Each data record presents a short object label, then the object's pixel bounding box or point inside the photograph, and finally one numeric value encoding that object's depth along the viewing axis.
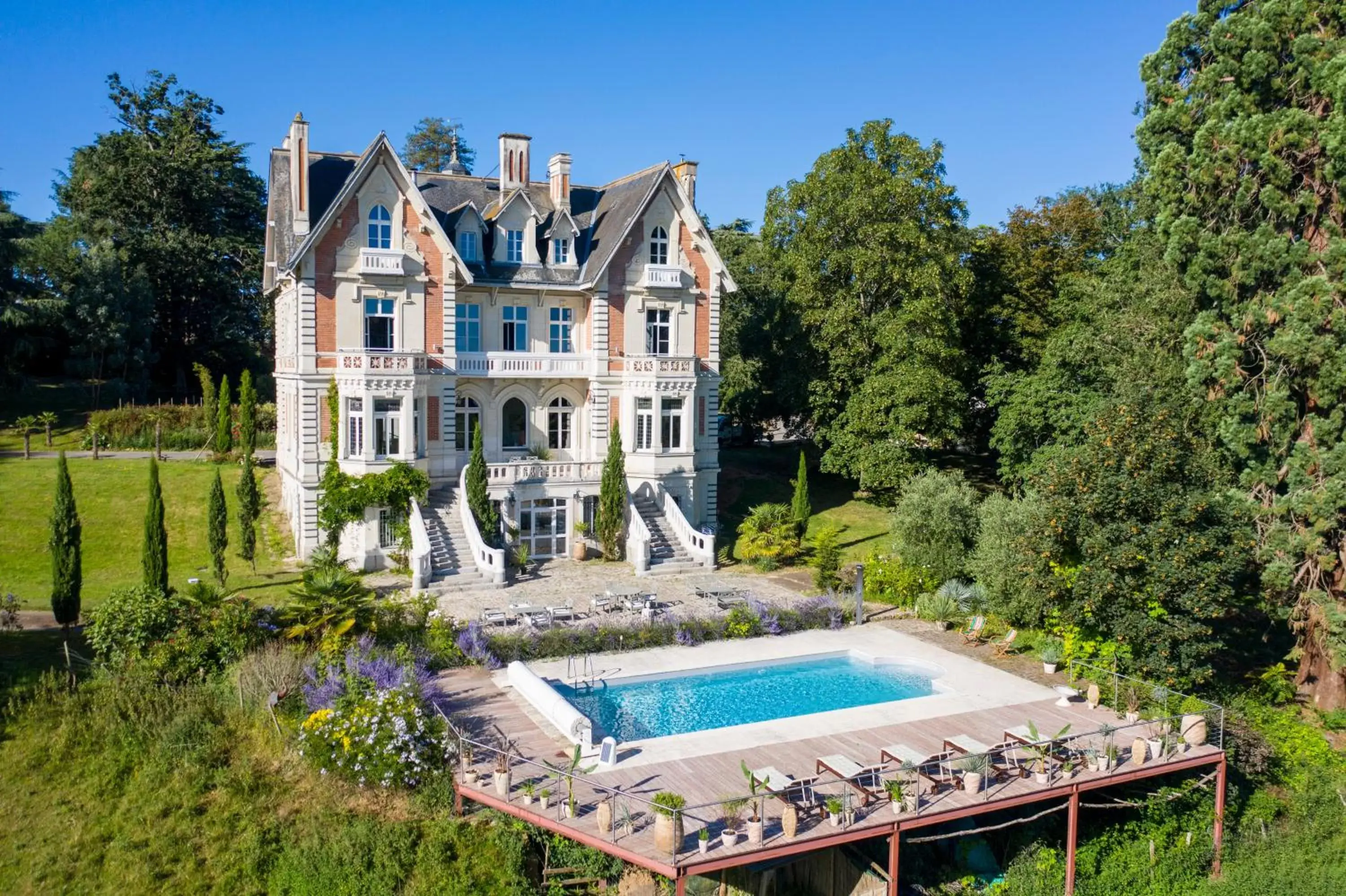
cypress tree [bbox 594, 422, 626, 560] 32.31
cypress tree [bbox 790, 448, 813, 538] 34.75
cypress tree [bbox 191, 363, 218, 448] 41.28
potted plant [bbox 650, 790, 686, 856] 13.88
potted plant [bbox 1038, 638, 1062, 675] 22.86
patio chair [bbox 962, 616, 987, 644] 25.41
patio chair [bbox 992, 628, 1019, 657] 24.22
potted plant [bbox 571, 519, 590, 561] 32.62
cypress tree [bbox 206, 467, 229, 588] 26.89
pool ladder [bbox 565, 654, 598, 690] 21.73
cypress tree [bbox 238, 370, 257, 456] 36.78
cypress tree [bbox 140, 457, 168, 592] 22.89
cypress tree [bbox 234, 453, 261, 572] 28.69
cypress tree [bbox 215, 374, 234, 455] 39.50
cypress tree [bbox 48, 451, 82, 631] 21.88
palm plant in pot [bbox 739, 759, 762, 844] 14.23
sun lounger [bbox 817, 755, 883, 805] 15.64
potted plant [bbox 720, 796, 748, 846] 14.25
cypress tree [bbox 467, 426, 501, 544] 30.86
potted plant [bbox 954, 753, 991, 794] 16.11
